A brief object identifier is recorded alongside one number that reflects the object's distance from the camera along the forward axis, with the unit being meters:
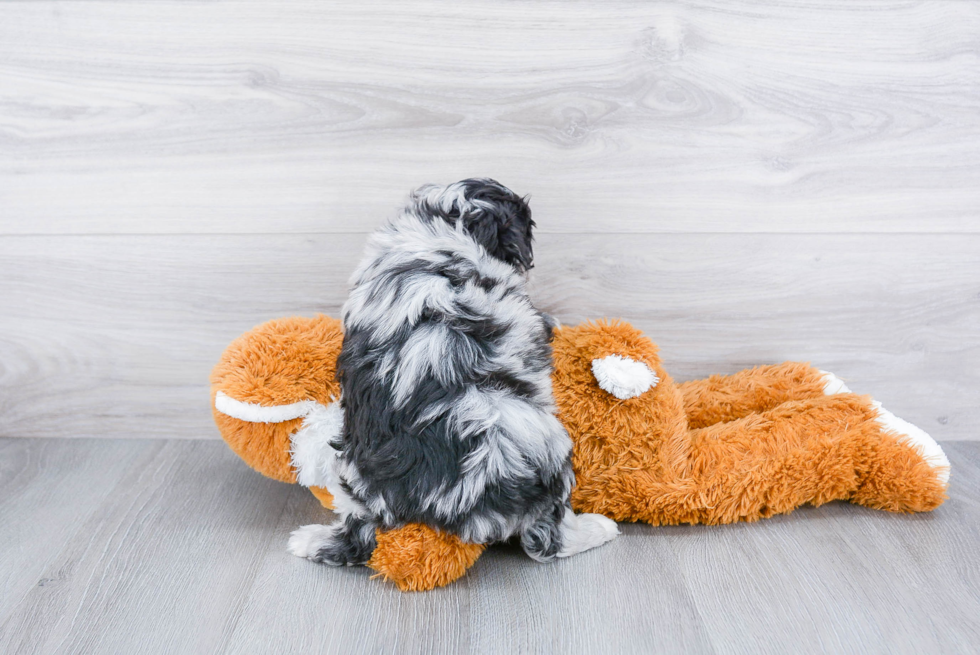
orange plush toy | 1.03
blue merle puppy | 0.90
